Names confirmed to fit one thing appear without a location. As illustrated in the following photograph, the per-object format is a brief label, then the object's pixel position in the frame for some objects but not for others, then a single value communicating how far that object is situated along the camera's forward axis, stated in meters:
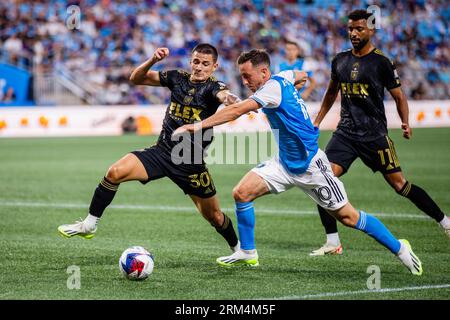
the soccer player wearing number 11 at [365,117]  18.53
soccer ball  14.78
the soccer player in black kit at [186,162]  16.72
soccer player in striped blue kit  15.12
